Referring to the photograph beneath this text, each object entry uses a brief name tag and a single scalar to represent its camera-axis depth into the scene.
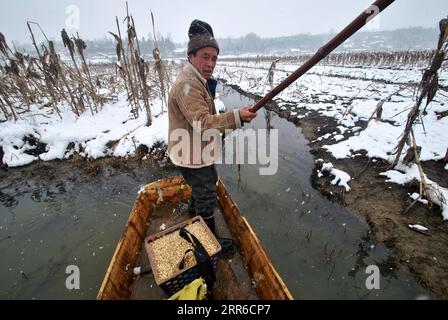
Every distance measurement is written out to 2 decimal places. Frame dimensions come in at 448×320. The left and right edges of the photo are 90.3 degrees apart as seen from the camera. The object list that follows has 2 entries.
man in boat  2.12
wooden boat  2.28
